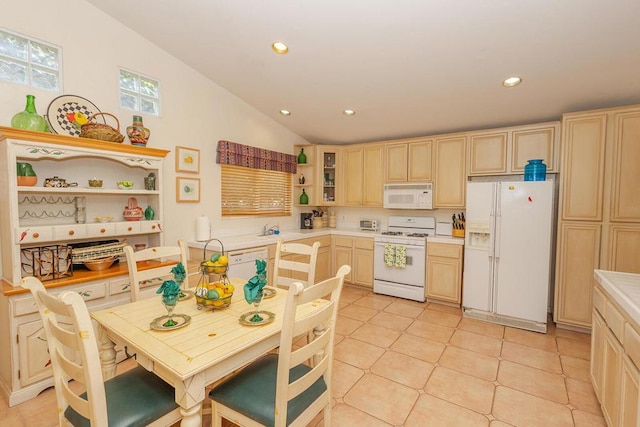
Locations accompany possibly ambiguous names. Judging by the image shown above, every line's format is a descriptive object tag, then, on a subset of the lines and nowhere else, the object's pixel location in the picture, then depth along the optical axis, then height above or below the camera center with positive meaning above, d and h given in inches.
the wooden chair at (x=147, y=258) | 79.0 -15.3
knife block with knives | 160.4 -9.6
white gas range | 158.9 -29.0
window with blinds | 156.9 +7.2
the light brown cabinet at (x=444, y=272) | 150.5 -33.0
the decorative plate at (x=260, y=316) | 59.2 -22.9
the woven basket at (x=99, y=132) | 96.1 +22.7
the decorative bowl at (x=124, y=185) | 109.2 +6.5
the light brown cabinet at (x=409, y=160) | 166.2 +26.1
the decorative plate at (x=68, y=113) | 96.7 +29.2
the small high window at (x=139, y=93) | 116.3 +43.9
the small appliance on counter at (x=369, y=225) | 194.1 -12.1
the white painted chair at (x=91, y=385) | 43.0 -31.7
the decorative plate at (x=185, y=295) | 72.9 -22.2
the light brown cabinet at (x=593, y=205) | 114.0 +1.6
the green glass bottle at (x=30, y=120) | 84.6 +23.2
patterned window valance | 148.9 +25.6
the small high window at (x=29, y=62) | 90.9 +43.5
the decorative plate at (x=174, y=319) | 56.5 -23.0
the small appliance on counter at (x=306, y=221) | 199.8 -10.4
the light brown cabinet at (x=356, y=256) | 178.7 -30.7
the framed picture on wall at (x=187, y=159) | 133.0 +19.8
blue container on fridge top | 129.6 +16.1
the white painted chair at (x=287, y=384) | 47.4 -34.3
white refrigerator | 125.6 -19.3
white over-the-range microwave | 165.3 +6.4
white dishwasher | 131.6 -25.1
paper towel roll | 138.0 -11.0
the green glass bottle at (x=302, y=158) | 193.8 +30.0
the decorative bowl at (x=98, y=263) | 97.9 -19.9
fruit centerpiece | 64.4 -18.6
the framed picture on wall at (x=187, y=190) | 133.5 +6.4
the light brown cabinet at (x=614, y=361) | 56.7 -33.0
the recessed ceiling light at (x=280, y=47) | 109.3 +57.5
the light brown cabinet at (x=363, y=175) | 182.7 +19.3
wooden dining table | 46.1 -23.8
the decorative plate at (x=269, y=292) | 75.7 -22.5
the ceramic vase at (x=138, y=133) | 110.0 +25.7
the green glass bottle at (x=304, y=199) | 196.9 +4.0
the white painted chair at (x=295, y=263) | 86.4 -17.3
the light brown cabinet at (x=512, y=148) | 136.2 +28.1
